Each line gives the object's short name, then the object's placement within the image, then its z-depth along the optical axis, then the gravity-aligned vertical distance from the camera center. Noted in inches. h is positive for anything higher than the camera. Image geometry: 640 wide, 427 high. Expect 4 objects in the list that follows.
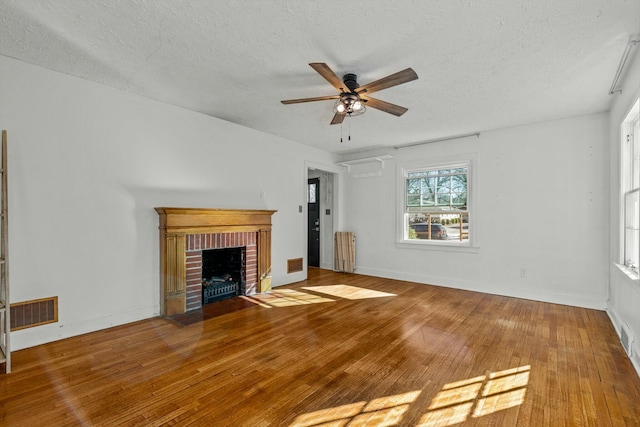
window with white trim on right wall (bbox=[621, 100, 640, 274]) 113.3 +10.8
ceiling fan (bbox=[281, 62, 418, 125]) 91.0 +41.9
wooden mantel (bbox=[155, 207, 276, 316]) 138.1 -12.9
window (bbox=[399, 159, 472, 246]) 199.0 +7.1
